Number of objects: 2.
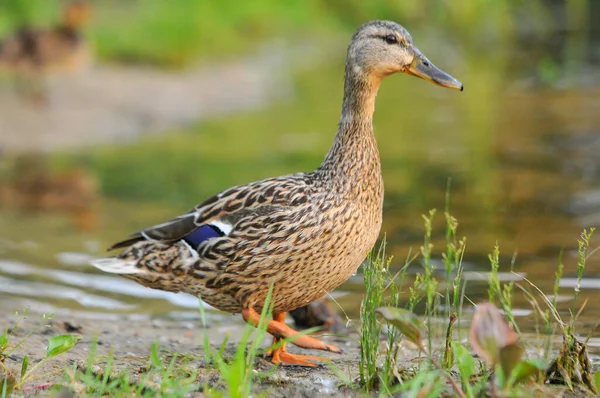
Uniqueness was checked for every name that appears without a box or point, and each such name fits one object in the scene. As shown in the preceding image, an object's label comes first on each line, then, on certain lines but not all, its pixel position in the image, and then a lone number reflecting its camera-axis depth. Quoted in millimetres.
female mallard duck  8617
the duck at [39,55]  26328
